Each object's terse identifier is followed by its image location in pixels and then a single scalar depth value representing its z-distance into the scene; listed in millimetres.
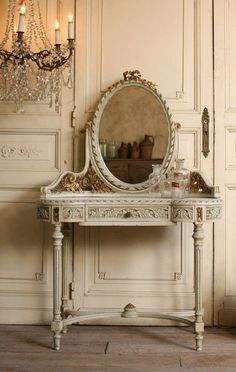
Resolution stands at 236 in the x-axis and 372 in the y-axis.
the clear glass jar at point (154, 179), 3570
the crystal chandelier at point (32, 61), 3383
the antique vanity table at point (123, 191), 3145
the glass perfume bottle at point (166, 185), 3467
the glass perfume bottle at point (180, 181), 3400
